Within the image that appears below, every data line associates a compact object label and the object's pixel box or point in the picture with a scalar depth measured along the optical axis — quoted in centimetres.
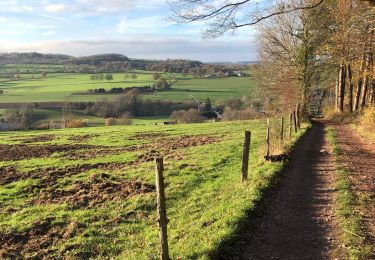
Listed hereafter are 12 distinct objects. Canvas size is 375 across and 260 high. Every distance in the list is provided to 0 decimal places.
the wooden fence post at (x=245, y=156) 1366
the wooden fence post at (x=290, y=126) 2300
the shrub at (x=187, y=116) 6944
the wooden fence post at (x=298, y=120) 3030
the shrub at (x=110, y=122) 6817
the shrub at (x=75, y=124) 6004
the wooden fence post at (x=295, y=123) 2670
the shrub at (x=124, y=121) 6831
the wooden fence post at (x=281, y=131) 1906
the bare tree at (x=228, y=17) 1246
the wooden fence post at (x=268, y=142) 1692
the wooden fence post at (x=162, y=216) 773
